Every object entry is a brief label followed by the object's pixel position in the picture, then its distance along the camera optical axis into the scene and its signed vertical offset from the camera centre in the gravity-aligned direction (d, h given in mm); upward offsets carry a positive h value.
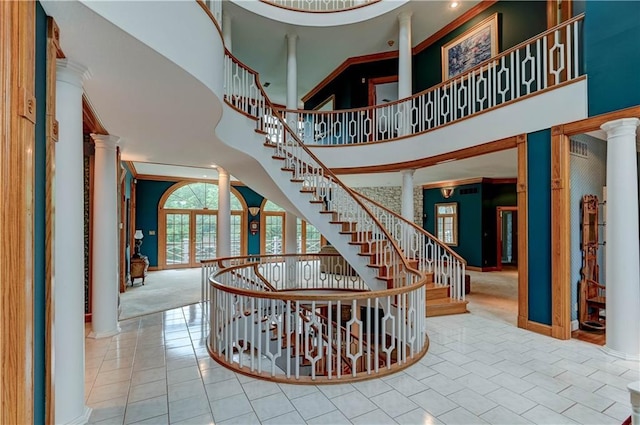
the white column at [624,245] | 3449 -379
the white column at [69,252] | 2297 -279
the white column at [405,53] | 6785 +3392
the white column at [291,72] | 7406 +3296
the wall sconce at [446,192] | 10680 +681
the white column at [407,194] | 6719 +395
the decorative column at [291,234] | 7828 -519
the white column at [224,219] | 7008 -122
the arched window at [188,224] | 10375 -349
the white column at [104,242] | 4176 -374
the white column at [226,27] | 6684 +3933
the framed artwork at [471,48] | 6312 +3470
